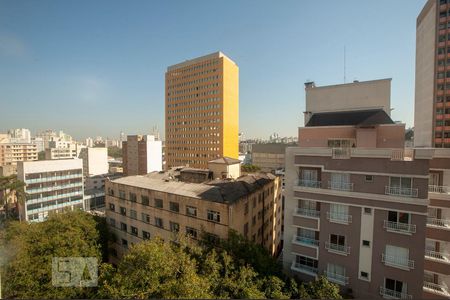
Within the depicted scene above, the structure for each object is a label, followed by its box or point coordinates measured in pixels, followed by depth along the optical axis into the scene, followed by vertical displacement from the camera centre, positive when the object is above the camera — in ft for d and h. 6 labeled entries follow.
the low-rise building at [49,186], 142.51 -31.89
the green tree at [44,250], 50.57 -29.10
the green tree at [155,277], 35.04 -23.34
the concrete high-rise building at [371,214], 40.75 -15.10
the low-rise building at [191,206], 60.18 -20.37
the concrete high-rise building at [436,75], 141.69 +46.11
